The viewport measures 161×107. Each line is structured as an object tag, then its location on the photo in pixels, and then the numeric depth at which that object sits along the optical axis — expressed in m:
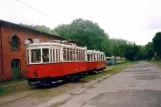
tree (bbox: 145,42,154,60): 81.53
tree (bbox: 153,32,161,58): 54.31
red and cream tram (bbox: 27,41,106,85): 10.51
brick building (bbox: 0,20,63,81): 14.43
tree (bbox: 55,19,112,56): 33.48
